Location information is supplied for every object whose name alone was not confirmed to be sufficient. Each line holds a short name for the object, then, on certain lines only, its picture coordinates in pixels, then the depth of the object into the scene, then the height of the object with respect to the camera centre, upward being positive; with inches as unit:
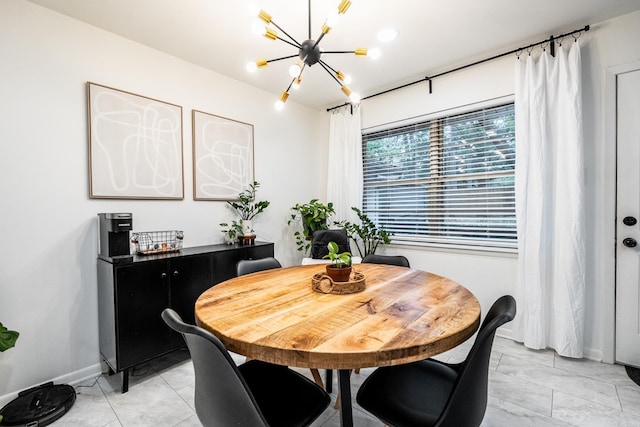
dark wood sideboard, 77.4 -25.8
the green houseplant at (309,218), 142.6 -4.0
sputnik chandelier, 56.6 +36.9
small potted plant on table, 60.3 -12.2
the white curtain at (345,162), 145.0 +25.2
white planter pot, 120.5 -7.5
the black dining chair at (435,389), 37.0 -29.9
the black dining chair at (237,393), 35.0 -26.0
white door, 85.0 -3.6
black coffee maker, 79.9 -6.6
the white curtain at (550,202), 88.4 +2.4
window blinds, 108.9 +13.2
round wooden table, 34.9 -16.8
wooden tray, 57.8 -15.6
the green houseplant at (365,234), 135.7 -11.6
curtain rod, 91.4 +56.4
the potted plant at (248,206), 121.3 +1.8
